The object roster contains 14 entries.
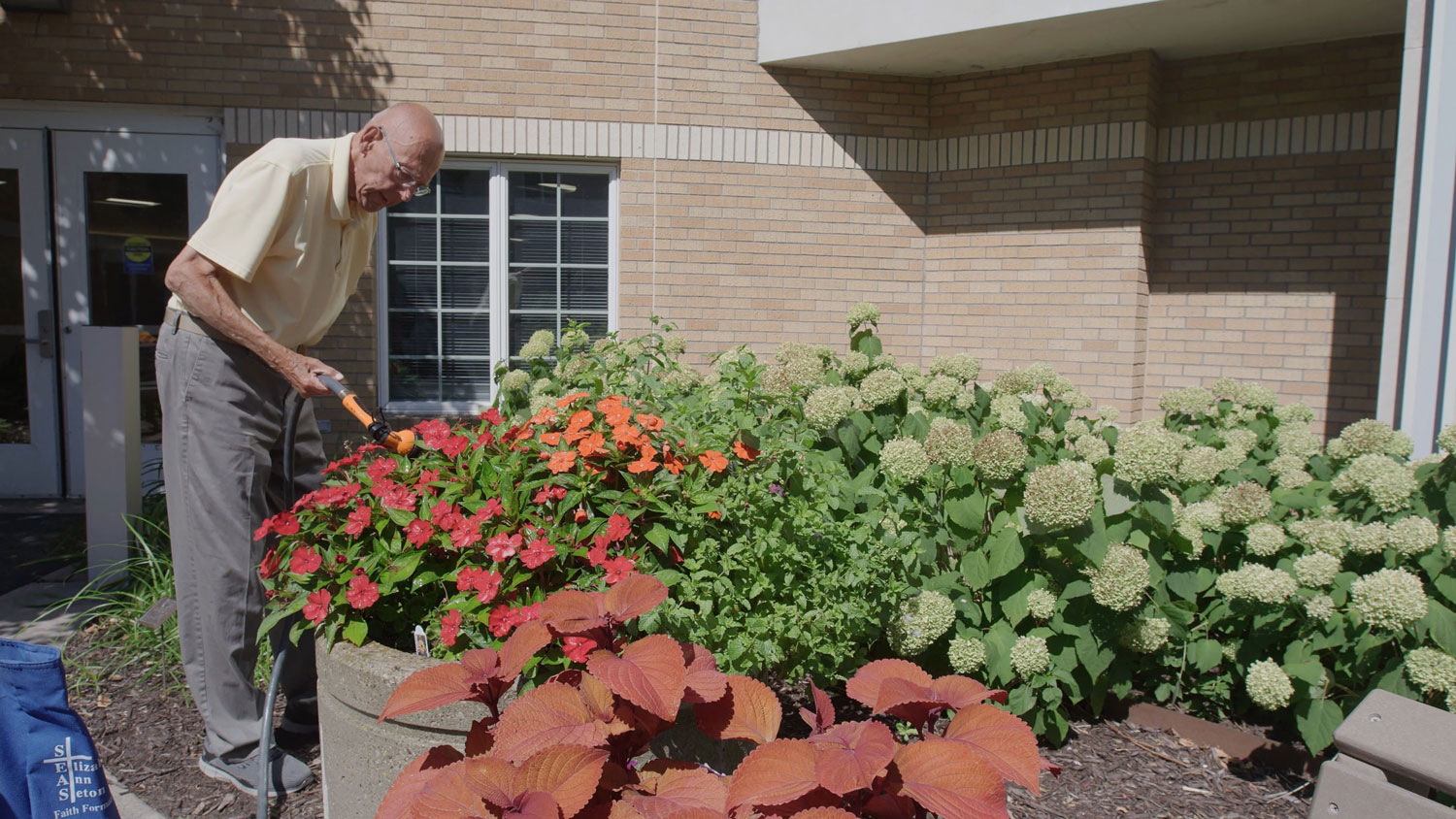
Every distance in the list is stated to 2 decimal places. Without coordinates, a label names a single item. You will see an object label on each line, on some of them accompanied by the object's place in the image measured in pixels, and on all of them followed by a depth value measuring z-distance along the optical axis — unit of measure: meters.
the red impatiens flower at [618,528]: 2.05
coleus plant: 1.15
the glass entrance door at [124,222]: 6.81
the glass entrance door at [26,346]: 6.79
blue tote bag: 1.63
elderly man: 2.58
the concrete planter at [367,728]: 2.03
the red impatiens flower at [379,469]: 2.37
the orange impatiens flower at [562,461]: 2.16
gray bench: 1.51
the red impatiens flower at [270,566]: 2.35
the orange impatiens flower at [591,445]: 2.18
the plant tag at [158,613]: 3.54
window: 7.13
